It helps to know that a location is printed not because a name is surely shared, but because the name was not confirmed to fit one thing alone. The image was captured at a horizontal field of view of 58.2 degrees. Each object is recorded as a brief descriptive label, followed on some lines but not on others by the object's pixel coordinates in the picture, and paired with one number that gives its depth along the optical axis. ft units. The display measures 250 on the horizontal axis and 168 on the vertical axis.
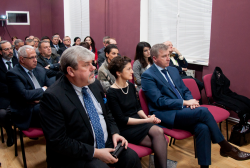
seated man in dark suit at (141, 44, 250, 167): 7.43
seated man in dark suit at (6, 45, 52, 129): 8.04
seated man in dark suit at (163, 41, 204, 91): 13.96
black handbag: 9.99
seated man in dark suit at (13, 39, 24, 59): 18.26
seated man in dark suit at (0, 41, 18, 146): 9.16
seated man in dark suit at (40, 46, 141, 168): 4.99
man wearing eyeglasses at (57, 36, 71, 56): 23.73
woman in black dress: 6.63
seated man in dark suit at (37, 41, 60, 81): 12.99
